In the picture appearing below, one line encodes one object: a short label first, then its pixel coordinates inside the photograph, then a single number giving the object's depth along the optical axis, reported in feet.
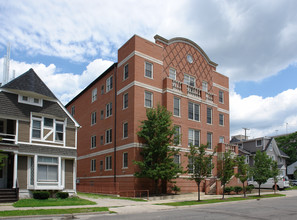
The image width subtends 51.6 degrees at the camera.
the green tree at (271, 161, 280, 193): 106.02
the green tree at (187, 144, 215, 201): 83.15
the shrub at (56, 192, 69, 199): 75.66
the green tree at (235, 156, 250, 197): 95.61
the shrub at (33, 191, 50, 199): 72.02
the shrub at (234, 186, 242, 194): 110.73
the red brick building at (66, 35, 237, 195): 100.32
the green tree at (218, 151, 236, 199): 88.49
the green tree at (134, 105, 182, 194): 88.43
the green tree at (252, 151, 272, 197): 102.78
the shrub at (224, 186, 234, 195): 108.78
